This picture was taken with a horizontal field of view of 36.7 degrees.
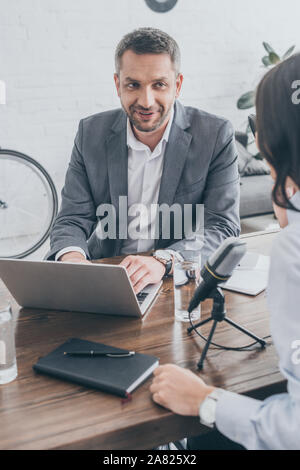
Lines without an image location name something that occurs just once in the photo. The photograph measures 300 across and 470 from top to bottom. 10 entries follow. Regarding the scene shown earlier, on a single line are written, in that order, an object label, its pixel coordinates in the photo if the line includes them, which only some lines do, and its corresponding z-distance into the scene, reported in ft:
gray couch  10.61
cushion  11.42
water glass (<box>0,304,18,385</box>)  2.71
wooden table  2.30
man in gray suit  5.09
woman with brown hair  2.26
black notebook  2.55
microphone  2.73
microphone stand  2.97
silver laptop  3.16
